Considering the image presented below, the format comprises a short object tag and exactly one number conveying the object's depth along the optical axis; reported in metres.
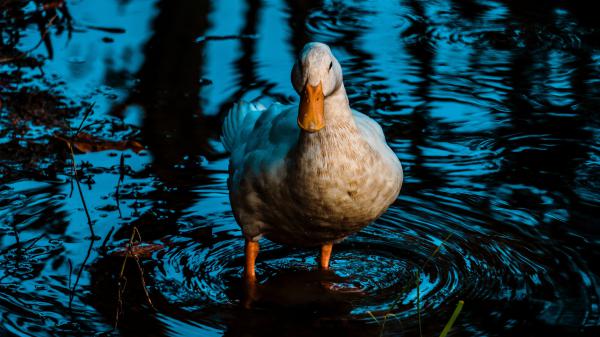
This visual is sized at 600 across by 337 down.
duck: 8.33
